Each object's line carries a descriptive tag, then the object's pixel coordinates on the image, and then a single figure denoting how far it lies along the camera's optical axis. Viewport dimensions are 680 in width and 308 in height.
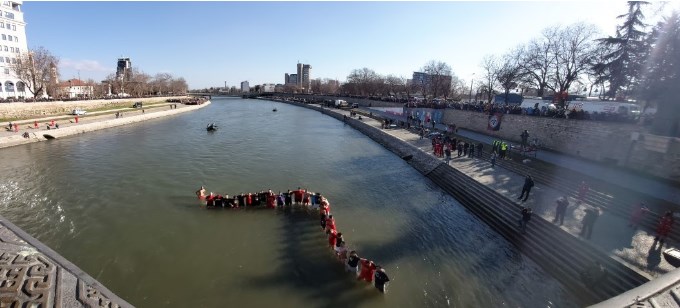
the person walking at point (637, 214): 13.74
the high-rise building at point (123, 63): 190.21
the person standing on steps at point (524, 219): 14.52
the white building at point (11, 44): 67.12
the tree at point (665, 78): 19.55
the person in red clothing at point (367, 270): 11.52
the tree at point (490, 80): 57.73
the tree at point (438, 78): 75.56
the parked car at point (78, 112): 52.04
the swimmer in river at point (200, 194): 19.31
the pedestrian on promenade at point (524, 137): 27.45
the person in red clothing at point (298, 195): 18.88
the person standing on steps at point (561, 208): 13.98
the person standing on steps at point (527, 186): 16.78
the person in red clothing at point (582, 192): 16.81
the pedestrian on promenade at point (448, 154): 25.83
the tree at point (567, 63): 36.65
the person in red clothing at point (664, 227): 12.06
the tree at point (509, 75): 45.78
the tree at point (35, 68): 56.38
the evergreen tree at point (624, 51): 27.97
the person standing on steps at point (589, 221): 12.70
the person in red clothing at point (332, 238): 13.75
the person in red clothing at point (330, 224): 14.80
